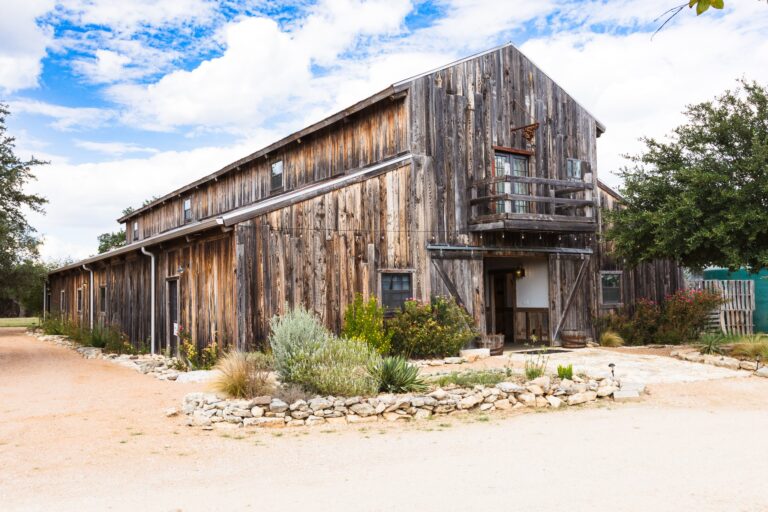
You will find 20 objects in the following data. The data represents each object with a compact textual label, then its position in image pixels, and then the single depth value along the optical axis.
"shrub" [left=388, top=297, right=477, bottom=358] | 15.34
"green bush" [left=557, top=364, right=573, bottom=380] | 11.58
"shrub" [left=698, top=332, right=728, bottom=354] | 15.58
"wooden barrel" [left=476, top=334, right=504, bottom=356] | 16.73
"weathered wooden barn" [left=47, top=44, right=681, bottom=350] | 14.54
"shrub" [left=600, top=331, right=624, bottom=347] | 19.09
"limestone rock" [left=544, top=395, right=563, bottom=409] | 10.73
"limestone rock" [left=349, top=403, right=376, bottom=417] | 9.77
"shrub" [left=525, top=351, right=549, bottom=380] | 11.72
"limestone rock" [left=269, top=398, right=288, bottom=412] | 9.56
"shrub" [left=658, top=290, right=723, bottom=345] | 19.53
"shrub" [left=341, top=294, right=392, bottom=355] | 14.48
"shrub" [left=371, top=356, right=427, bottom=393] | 10.71
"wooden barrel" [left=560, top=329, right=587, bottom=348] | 18.19
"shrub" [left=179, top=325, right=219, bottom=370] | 14.43
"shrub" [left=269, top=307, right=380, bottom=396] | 10.26
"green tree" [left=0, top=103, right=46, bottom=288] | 18.39
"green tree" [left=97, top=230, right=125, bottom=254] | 49.26
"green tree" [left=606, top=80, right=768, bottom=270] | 15.01
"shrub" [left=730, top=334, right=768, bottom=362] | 14.50
